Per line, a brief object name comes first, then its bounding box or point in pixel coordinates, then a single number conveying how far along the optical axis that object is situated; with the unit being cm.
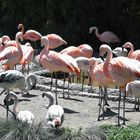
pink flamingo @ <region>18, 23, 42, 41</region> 1455
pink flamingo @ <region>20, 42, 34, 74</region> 1208
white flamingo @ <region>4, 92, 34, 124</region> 810
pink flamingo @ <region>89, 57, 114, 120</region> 962
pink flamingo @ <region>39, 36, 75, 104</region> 1062
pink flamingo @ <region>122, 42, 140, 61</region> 1164
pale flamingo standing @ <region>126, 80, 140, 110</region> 983
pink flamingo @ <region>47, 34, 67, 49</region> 1380
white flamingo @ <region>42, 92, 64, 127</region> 774
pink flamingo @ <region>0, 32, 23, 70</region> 1155
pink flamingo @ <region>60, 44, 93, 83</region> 1266
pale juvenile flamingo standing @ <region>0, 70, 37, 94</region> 968
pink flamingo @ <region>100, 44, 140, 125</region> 899
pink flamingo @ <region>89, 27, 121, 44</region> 1772
